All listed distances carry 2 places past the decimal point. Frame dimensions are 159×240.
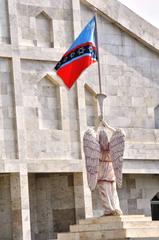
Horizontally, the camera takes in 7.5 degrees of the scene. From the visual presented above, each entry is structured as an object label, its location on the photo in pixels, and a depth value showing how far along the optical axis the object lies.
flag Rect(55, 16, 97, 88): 38.12
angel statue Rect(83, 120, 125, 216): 36.38
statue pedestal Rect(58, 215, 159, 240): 35.38
